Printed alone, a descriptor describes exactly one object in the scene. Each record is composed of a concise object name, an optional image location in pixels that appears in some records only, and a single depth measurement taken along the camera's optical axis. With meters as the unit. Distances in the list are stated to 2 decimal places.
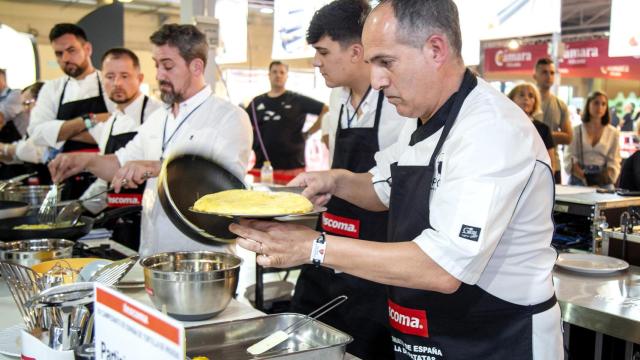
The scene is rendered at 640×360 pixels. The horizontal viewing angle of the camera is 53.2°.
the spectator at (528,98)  4.96
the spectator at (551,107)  5.50
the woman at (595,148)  5.93
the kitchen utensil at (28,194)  2.92
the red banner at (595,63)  11.63
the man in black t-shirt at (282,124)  5.94
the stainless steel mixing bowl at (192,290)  1.55
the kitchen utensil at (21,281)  1.49
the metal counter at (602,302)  2.01
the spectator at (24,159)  4.55
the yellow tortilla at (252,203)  1.39
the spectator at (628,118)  10.62
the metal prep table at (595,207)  2.63
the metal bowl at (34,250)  1.96
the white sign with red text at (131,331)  0.91
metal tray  1.44
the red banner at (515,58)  12.49
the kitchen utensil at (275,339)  1.42
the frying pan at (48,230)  2.19
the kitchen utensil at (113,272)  1.56
